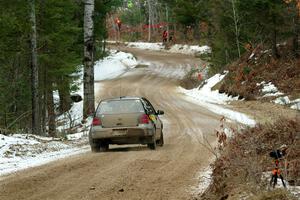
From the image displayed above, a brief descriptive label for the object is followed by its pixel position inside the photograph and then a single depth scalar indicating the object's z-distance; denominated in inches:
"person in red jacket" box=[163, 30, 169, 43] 5631.3
